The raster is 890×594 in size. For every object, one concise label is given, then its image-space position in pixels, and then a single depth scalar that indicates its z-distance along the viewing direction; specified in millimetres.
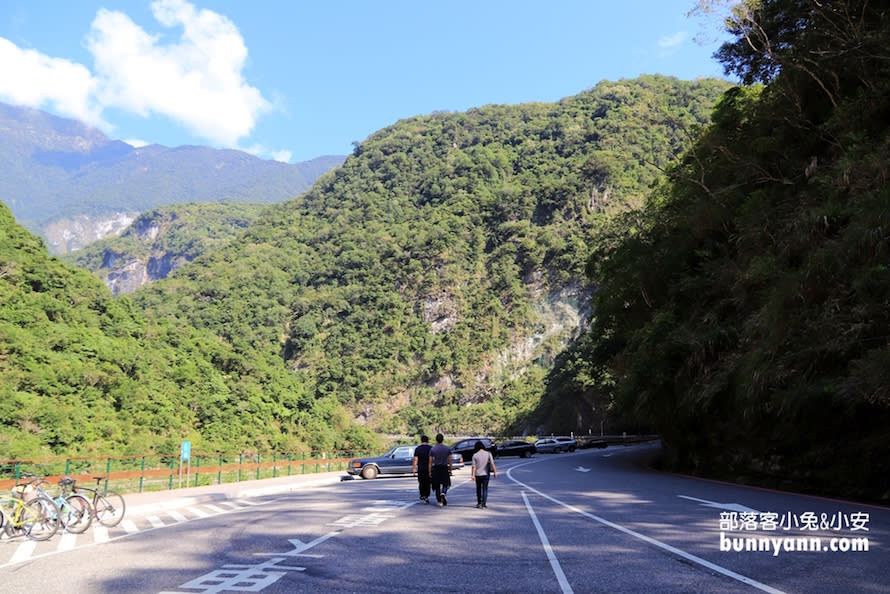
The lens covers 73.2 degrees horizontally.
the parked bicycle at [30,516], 9680
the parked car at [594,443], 57344
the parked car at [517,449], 46438
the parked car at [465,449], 38188
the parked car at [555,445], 51325
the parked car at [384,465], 27188
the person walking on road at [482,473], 13055
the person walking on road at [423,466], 14531
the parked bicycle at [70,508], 10359
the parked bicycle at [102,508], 11211
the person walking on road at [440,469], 13852
